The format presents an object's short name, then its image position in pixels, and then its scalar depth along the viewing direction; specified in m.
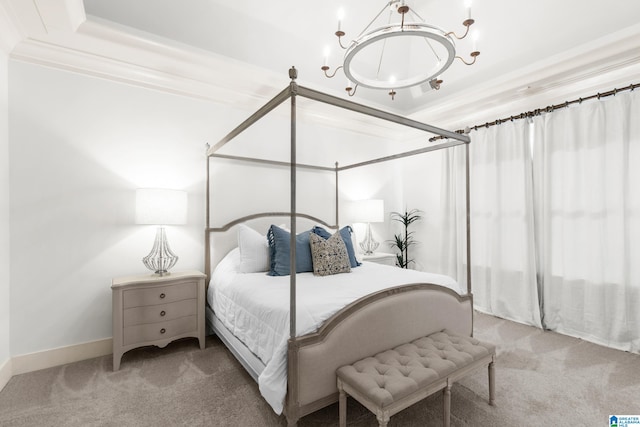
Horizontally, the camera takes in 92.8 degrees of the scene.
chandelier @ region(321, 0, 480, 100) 1.60
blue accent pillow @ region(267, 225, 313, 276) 2.62
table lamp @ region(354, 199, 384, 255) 3.95
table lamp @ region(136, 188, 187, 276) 2.49
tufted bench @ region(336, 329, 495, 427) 1.39
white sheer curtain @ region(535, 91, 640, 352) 2.63
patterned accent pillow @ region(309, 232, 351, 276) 2.65
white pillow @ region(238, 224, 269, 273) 2.74
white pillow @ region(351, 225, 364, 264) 3.19
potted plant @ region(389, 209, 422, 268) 4.57
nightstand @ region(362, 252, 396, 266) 3.84
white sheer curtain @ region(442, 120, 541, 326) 3.29
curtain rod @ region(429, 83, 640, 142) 2.64
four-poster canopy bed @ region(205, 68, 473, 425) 1.57
